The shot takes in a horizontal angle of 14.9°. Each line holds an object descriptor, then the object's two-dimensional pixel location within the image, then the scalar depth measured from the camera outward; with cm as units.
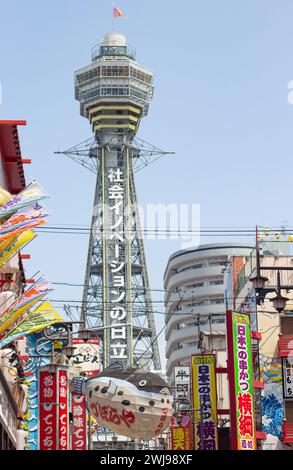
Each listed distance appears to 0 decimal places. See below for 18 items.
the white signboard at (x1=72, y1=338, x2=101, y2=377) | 7775
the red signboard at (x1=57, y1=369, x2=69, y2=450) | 4881
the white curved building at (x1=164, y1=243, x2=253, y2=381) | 15000
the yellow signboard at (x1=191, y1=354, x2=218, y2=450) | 5494
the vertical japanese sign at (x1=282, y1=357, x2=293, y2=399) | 5225
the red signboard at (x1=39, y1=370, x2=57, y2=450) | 4703
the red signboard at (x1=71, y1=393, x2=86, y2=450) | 5872
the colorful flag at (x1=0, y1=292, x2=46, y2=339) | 3195
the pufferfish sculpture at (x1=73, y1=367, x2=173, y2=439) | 2859
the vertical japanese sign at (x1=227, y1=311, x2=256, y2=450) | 4659
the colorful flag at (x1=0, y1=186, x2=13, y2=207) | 3033
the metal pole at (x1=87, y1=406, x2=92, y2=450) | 6134
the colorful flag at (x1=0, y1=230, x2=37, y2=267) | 3062
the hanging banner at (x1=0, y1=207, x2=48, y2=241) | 2812
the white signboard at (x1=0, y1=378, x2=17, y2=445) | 3648
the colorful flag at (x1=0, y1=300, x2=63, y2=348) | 3248
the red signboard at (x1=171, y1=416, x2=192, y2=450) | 6272
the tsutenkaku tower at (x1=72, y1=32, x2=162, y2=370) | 16638
